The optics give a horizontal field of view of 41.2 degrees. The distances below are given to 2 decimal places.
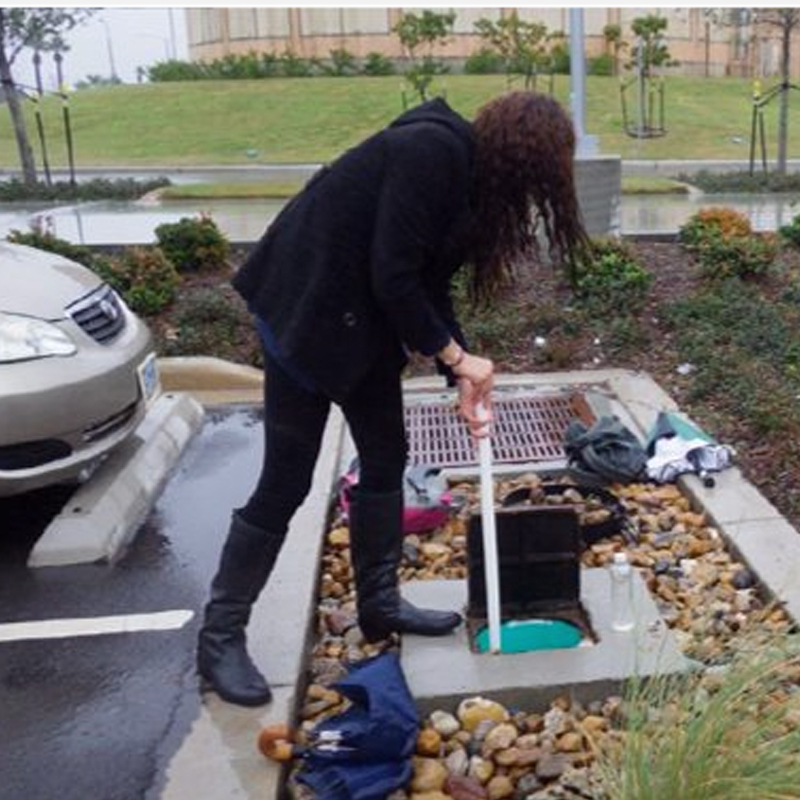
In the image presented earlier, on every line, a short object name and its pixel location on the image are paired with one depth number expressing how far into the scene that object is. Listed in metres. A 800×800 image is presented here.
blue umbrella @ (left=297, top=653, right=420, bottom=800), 2.46
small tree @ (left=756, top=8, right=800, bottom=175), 17.47
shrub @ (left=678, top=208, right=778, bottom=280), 7.06
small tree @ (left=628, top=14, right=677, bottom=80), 25.41
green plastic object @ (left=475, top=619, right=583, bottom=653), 3.04
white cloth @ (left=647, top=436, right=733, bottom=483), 4.30
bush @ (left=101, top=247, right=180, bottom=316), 7.07
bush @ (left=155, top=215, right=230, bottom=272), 7.82
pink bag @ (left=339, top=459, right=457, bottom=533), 4.05
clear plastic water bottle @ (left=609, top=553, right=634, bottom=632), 2.96
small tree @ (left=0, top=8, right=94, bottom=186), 18.22
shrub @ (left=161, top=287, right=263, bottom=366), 6.65
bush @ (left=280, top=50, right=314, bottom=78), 38.62
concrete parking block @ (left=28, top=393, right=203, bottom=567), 3.86
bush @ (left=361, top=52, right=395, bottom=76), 38.94
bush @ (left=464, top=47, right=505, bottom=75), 37.81
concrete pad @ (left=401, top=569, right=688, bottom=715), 2.80
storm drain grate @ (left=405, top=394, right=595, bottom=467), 4.85
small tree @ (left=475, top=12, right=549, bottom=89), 25.00
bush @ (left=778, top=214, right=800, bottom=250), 8.10
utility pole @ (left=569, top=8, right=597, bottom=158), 9.32
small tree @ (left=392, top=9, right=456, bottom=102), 26.20
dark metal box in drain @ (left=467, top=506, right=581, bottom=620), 3.03
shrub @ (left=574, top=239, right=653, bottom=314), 6.78
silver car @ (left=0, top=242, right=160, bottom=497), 3.82
